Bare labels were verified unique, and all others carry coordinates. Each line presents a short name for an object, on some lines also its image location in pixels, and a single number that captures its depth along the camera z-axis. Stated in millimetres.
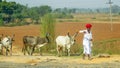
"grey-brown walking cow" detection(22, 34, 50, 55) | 25375
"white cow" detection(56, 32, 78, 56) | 23828
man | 18953
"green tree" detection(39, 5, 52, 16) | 145450
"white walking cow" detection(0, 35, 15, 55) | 24391
